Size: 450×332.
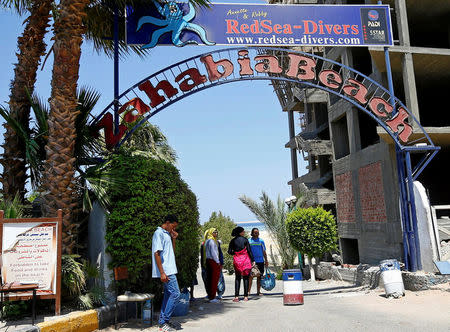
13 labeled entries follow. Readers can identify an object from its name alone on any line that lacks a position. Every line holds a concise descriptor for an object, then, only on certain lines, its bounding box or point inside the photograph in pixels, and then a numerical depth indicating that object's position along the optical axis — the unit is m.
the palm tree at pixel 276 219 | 20.19
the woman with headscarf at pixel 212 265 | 10.21
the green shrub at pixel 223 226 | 25.75
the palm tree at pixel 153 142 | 19.80
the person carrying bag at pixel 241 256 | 10.38
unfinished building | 14.35
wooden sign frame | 6.19
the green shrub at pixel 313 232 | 15.44
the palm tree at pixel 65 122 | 7.39
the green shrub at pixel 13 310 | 6.51
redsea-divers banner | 11.70
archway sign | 11.02
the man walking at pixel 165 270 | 6.77
